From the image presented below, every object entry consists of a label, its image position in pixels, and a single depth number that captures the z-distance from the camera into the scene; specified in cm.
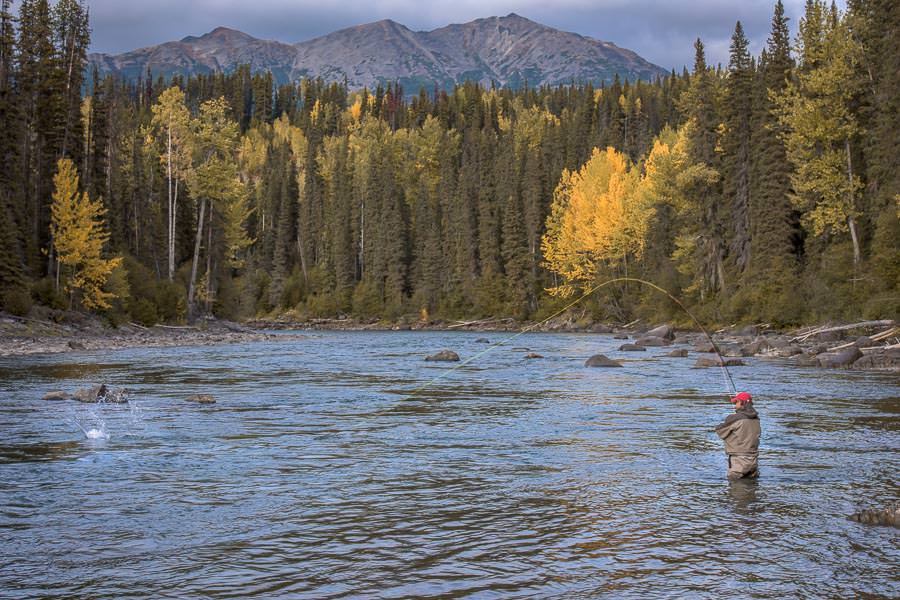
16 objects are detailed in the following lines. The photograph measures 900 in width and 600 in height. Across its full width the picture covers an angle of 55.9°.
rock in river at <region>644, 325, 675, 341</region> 4425
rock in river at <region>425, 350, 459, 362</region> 3256
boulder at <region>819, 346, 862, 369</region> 2717
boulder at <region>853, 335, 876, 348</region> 3008
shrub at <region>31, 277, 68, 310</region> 4094
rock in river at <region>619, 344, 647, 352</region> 3794
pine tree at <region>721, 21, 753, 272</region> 5175
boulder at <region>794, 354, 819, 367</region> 2880
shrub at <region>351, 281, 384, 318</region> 8969
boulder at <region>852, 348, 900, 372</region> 2619
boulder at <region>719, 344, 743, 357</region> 3434
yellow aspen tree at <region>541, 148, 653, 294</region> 6506
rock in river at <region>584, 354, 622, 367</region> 2961
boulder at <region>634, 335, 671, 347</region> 4228
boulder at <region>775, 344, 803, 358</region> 3278
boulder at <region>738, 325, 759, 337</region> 4258
